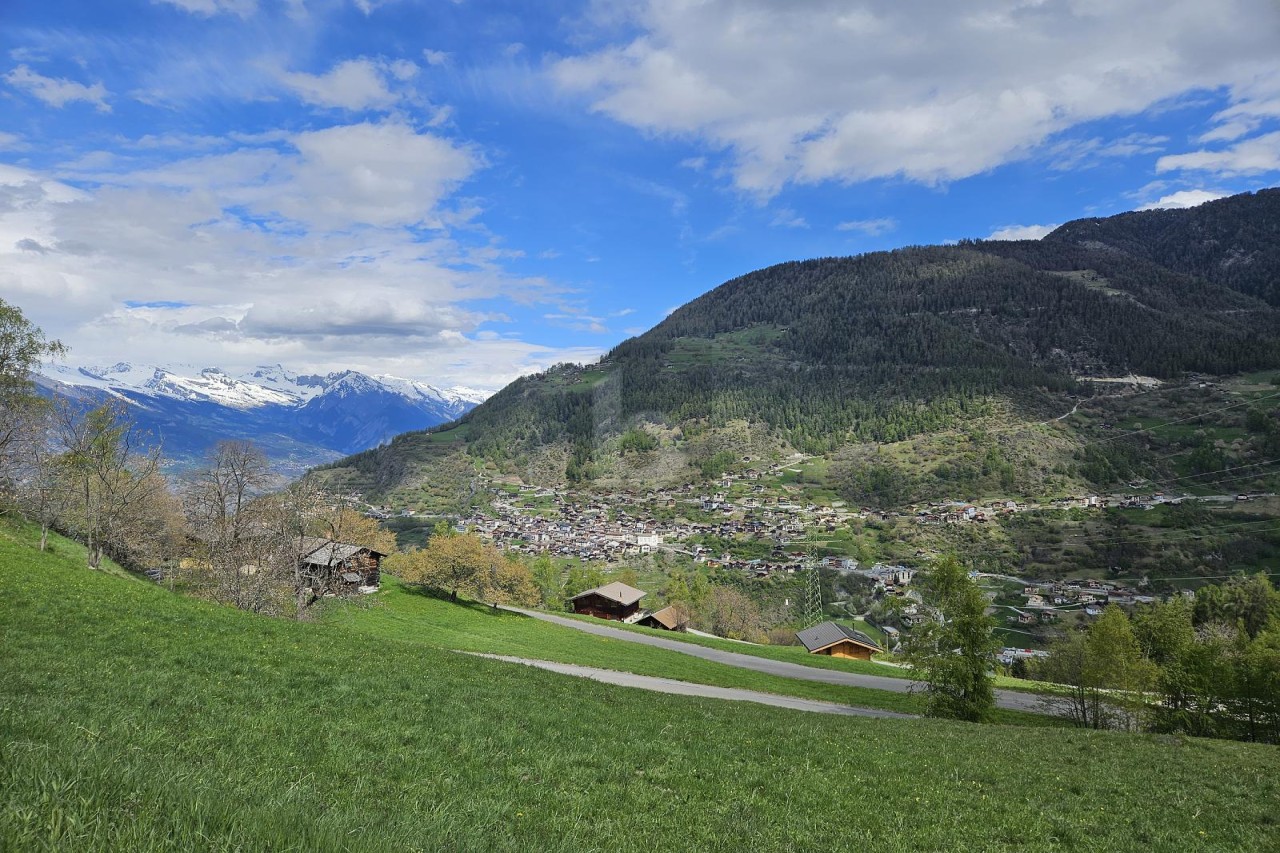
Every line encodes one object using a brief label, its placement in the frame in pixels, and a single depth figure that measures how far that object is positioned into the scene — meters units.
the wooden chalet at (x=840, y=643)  65.25
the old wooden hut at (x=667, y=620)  79.69
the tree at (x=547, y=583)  90.76
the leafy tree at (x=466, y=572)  52.38
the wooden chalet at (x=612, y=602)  83.31
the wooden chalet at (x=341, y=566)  40.59
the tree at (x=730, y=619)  87.38
